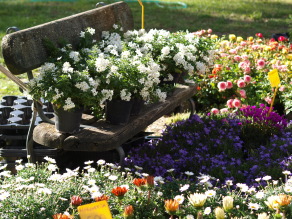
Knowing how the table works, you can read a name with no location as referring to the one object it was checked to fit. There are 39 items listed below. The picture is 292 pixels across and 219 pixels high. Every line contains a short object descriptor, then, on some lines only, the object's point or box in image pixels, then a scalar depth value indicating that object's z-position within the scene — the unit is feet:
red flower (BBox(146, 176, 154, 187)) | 14.18
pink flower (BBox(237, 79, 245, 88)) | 30.12
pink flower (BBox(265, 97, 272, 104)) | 29.31
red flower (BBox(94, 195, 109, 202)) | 13.69
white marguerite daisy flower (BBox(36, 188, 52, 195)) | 14.77
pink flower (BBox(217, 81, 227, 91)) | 30.31
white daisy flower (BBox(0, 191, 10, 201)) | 14.51
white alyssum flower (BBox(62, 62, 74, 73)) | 18.92
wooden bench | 19.12
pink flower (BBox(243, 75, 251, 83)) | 30.62
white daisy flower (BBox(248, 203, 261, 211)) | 14.87
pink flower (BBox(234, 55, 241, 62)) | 32.62
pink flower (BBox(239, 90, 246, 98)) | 30.41
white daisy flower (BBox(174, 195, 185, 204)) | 14.70
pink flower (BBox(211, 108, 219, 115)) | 28.63
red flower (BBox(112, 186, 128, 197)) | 13.50
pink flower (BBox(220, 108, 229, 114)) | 28.55
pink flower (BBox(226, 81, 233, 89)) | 30.37
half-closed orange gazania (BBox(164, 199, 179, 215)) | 12.82
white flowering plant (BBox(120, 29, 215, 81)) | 23.75
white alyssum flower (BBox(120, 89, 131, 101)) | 19.67
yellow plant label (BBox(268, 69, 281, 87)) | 24.47
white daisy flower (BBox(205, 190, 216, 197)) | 15.40
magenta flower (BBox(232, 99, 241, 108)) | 28.84
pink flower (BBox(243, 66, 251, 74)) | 31.51
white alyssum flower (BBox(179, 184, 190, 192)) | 15.68
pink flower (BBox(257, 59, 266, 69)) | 31.32
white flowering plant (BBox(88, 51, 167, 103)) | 19.56
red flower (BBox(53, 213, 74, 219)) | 12.23
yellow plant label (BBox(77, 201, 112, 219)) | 13.29
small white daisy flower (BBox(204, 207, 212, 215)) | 13.80
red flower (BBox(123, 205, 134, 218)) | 12.85
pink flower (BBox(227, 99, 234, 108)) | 29.33
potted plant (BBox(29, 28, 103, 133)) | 18.46
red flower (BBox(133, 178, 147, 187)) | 13.96
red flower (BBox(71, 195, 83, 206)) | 13.86
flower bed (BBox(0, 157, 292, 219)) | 13.79
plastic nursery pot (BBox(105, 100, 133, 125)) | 20.37
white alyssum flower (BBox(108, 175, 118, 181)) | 16.02
